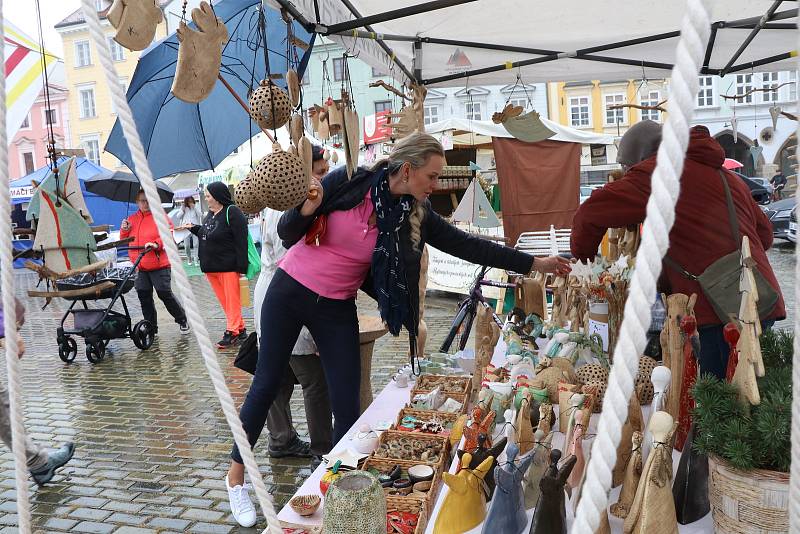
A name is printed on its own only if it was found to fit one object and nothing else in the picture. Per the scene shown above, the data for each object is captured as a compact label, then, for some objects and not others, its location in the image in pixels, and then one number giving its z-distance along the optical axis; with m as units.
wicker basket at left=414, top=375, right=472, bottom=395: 2.74
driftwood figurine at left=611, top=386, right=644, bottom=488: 1.64
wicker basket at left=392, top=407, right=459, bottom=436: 2.37
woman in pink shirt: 2.28
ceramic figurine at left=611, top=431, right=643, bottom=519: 1.49
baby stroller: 6.01
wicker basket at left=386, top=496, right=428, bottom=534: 1.71
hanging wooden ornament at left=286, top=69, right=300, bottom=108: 1.93
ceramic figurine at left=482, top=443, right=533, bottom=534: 1.50
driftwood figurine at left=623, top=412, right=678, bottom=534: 1.31
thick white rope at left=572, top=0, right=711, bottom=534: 0.50
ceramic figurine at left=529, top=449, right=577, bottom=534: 1.40
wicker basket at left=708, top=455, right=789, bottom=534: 1.23
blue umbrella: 2.85
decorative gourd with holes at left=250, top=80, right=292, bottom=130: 1.75
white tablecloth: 1.49
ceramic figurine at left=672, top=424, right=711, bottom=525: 1.49
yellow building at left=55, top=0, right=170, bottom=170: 30.39
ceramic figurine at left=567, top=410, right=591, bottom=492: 1.57
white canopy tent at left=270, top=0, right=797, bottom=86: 3.34
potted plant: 1.24
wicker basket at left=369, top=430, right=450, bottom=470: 2.08
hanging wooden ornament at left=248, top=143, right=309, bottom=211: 1.68
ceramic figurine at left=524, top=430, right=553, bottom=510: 1.65
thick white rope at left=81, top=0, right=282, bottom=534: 0.70
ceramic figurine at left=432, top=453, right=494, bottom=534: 1.59
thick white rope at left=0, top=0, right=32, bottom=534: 0.81
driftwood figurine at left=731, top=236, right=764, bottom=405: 1.36
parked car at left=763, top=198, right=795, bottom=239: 11.54
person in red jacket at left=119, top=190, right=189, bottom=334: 6.35
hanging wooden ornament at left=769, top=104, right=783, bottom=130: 6.43
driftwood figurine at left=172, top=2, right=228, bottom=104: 1.51
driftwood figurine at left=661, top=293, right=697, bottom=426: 1.79
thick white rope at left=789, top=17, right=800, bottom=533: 0.65
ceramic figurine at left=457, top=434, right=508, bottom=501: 1.68
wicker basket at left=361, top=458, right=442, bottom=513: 1.97
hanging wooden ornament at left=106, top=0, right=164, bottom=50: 1.28
